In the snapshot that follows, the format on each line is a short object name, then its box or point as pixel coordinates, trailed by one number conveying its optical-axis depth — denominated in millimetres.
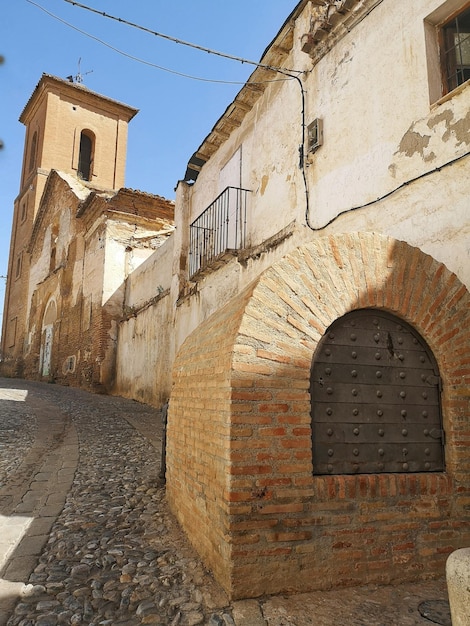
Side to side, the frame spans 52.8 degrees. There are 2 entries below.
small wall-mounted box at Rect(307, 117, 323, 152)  6523
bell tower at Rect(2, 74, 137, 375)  24125
